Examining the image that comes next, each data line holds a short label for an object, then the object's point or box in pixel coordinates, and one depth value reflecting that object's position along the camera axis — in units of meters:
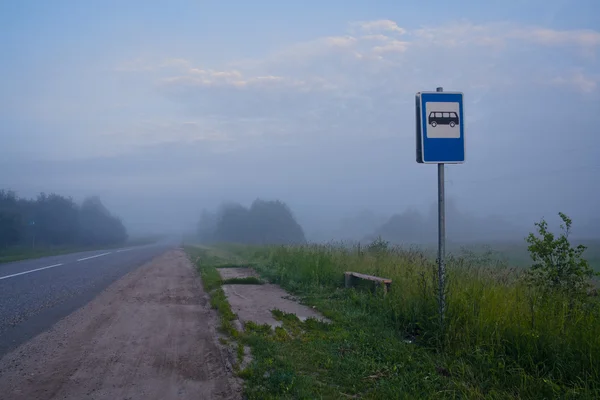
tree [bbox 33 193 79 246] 55.84
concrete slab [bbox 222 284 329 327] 8.66
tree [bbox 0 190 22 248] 39.59
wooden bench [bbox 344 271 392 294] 9.33
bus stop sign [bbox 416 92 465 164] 6.22
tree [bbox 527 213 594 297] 6.82
